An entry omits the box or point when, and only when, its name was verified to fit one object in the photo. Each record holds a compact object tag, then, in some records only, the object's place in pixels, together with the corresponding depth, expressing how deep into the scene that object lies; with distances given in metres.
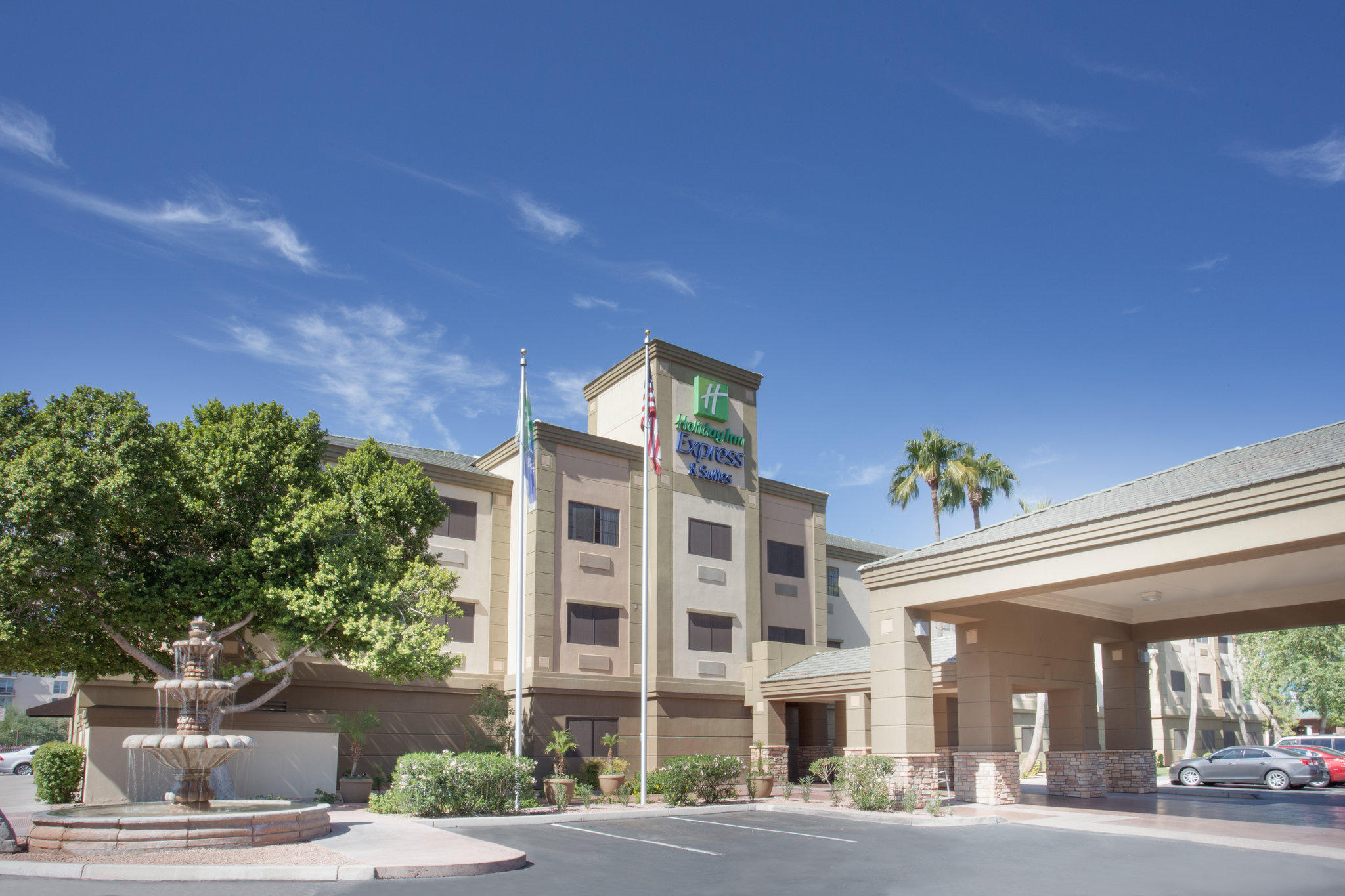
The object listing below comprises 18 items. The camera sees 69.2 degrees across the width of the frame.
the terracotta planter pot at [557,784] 24.62
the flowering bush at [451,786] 21.05
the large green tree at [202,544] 20.03
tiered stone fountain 13.83
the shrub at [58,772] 22.22
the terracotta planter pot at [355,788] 24.80
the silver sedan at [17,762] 49.25
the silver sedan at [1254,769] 32.16
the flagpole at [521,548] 23.58
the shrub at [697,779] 24.61
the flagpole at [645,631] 24.71
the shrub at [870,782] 22.11
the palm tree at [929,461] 42.69
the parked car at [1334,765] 34.03
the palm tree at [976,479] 42.62
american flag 25.72
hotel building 29.28
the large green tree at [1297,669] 50.97
